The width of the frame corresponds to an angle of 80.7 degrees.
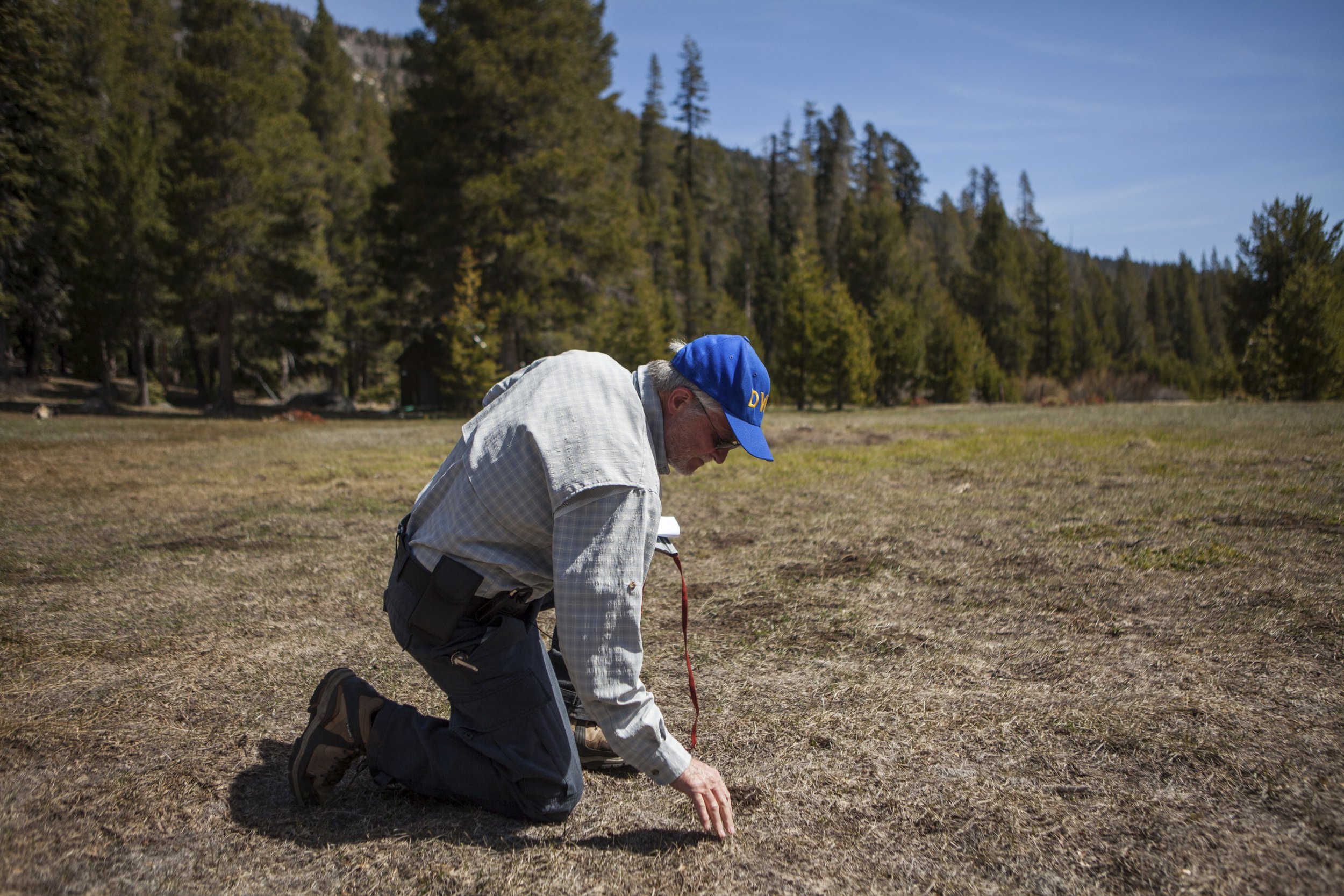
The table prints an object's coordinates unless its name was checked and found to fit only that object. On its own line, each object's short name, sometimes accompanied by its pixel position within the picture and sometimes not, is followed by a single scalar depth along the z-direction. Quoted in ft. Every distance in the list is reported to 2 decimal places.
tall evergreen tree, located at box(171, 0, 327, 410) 79.97
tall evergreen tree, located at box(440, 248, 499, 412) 75.20
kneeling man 6.41
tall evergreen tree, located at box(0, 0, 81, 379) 76.59
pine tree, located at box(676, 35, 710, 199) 214.69
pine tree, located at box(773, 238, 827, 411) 89.45
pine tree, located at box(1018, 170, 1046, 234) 272.92
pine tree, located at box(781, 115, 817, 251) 208.03
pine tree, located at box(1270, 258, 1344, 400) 72.13
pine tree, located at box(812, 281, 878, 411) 87.35
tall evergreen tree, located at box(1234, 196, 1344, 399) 72.38
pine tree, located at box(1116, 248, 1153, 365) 215.72
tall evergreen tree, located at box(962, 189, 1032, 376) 145.18
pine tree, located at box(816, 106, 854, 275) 217.97
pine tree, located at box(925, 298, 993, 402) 108.58
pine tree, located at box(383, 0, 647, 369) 79.30
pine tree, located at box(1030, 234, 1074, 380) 147.02
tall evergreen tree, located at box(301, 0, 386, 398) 115.85
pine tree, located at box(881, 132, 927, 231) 244.22
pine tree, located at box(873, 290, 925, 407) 106.42
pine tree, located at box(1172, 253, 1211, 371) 228.63
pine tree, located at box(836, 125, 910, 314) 142.72
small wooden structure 115.65
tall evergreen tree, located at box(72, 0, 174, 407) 96.63
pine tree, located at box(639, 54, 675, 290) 160.56
